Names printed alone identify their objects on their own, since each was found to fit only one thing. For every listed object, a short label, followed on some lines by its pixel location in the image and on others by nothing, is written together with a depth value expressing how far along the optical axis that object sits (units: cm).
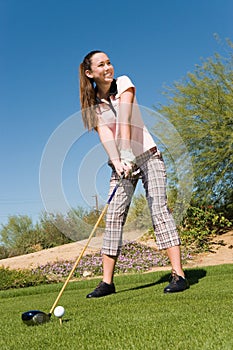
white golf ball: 273
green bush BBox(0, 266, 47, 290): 836
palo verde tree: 1157
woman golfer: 393
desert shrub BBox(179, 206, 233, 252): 1140
